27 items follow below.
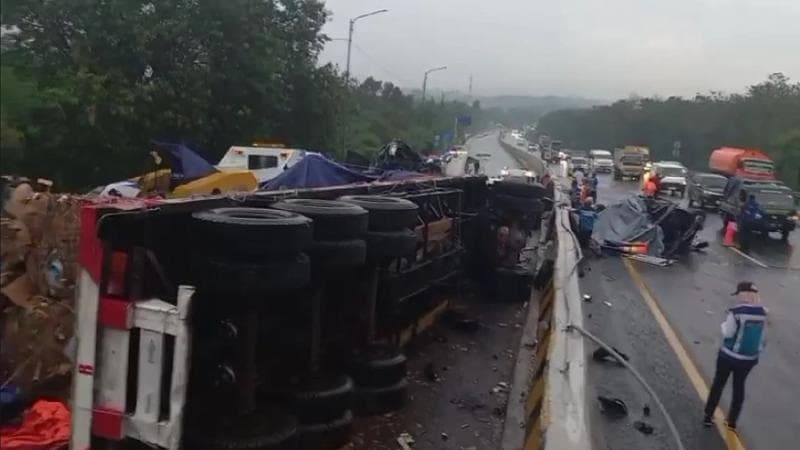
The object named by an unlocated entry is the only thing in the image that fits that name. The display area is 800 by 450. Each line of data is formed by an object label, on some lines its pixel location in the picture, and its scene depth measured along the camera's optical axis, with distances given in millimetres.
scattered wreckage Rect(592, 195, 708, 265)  20266
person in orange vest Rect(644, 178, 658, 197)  30705
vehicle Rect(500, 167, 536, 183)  23488
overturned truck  4066
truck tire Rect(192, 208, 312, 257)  4520
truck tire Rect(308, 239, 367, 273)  5500
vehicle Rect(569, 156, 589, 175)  56888
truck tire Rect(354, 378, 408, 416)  6329
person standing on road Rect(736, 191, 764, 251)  24827
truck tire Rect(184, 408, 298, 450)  4566
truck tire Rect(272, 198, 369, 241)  5609
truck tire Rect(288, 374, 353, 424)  5414
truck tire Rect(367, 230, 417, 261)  6417
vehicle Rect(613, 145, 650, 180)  59250
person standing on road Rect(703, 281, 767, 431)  7809
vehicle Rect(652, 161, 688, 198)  46562
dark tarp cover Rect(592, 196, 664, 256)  20594
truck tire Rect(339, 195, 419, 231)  6504
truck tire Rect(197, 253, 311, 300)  4469
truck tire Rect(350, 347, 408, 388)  6359
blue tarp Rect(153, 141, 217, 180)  16641
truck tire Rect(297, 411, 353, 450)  5336
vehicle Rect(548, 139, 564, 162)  54922
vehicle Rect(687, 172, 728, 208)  36250
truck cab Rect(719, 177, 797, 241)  25828
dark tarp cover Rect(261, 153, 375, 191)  12406
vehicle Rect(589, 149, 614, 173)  66625
